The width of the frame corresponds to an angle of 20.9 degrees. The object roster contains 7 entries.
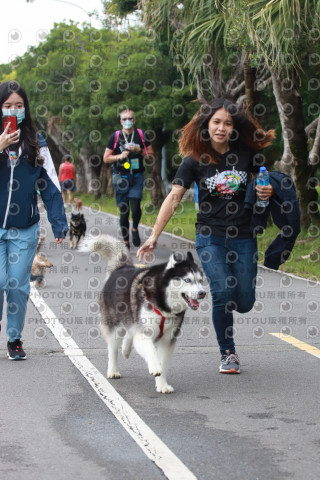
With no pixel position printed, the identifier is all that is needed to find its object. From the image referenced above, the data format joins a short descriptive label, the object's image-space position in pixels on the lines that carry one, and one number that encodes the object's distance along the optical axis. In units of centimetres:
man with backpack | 1522
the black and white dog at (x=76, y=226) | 1845
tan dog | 1212
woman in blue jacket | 726
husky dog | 637
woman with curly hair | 699
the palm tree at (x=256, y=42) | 1267
